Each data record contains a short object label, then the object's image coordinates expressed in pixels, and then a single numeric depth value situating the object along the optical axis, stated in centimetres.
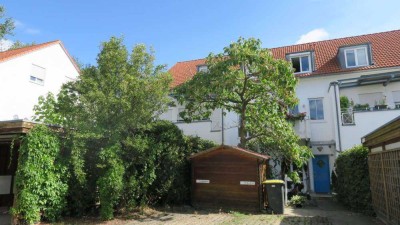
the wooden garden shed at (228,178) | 1196
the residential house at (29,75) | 1973
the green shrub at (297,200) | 1355
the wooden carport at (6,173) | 1341
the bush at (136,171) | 1037
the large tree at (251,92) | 1270
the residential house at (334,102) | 1772
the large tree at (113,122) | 1037
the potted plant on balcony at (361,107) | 1772
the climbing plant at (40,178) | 930
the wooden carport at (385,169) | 766
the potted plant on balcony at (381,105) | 1730
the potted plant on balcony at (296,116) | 1895
